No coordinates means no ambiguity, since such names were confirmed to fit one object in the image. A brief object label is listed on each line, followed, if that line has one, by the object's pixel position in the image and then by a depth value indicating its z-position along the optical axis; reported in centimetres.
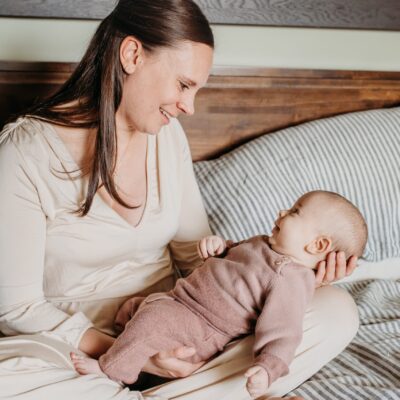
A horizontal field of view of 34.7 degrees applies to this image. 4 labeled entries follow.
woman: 116
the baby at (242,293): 115
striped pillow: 162
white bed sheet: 173
